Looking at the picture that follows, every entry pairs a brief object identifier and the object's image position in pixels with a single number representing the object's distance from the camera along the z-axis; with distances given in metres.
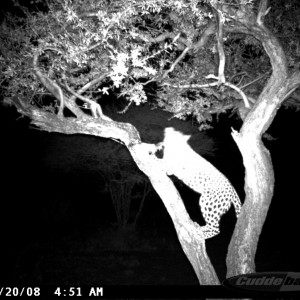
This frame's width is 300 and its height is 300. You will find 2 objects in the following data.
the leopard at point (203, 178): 5.22
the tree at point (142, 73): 4.60
